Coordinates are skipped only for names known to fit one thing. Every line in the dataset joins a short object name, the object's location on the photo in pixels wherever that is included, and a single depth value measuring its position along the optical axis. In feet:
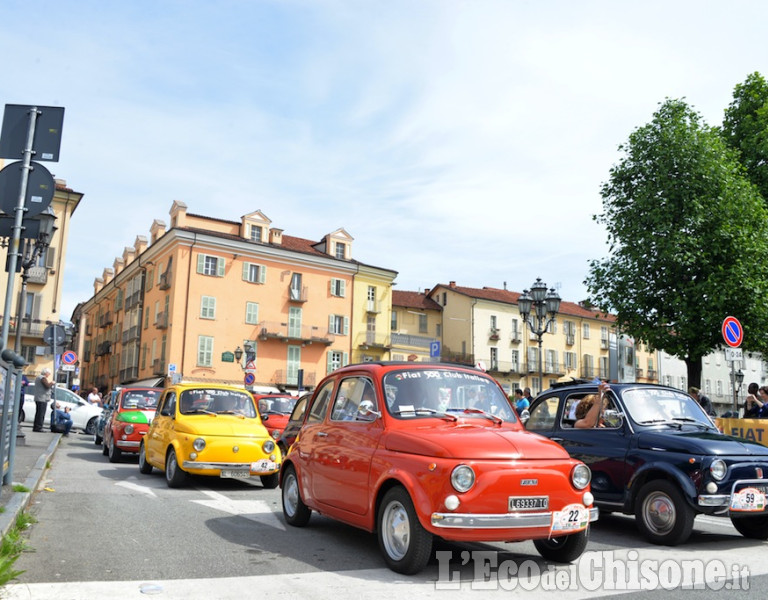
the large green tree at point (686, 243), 80.23
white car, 83.15
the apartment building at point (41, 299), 161.58
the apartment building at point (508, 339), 214.48
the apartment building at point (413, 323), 201.46
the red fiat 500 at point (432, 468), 18.07
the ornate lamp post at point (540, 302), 66.49
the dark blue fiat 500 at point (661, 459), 24.07
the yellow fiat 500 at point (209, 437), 35.22
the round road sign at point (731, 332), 45.80
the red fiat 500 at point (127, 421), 48.96
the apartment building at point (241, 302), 162.20
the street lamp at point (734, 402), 51.74
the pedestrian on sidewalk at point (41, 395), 64.54
